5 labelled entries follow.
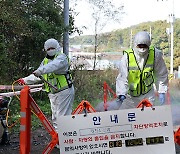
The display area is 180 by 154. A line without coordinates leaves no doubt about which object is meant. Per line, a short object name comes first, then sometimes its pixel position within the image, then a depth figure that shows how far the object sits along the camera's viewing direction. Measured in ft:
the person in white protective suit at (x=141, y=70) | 13.47
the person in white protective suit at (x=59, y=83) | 16.57
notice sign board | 10.36
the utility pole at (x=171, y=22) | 98.29
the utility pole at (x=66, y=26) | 35.72
